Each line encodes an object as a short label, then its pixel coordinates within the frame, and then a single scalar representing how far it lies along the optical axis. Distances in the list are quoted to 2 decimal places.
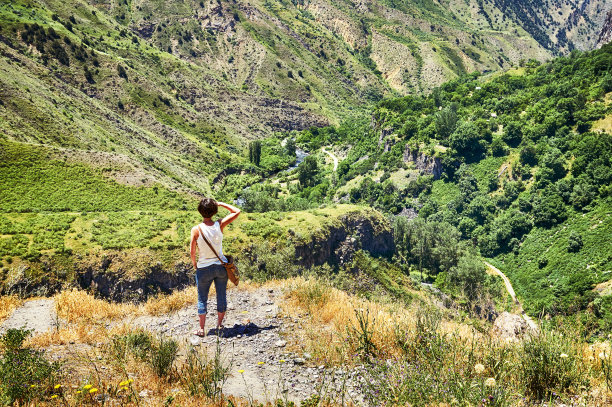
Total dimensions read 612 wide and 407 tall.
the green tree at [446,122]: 114.81
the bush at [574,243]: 66.68
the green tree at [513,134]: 101.31
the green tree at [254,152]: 146.88
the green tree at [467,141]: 106.28
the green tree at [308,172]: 133.00
